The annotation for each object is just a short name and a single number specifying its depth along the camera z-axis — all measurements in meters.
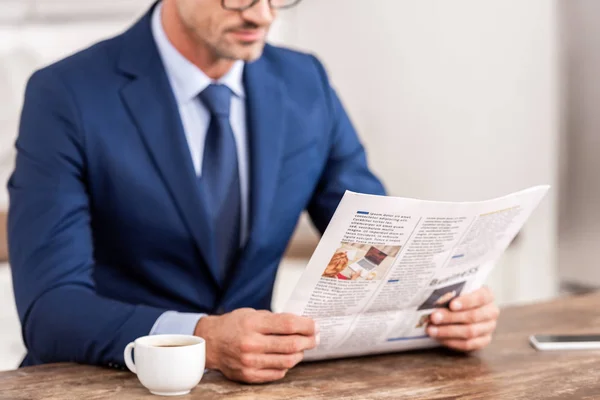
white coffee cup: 1.42
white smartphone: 1.65
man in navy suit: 1.63
